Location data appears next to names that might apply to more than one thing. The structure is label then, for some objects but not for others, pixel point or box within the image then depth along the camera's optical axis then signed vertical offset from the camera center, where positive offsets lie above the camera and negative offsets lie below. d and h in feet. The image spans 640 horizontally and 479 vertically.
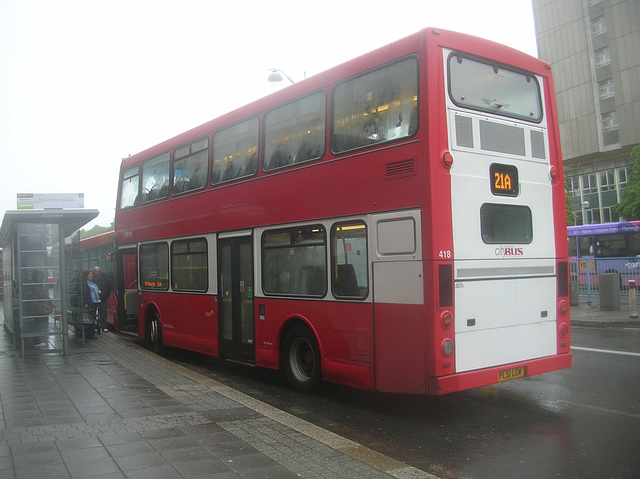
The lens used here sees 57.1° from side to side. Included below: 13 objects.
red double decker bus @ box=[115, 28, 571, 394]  21.34 +1.90
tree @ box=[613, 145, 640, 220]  125.49 +14.03
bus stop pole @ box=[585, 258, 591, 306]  61.67 -2.35
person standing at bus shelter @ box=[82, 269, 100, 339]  48.62 -2.14
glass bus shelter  38.32 +0.67
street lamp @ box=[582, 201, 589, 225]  161.79 +14.29
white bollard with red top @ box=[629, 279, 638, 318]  49.55 -3.58
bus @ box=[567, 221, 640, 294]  61.26 +2.09
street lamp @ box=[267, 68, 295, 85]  60.95 +20.43
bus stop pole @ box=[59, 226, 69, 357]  38.63 -1.43
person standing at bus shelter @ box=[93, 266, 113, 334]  54.19 -0.96
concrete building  146.61 +45.38
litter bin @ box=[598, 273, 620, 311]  55.36 -2.95
